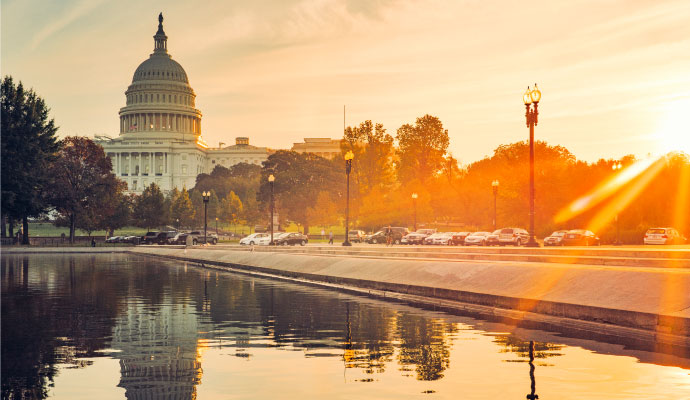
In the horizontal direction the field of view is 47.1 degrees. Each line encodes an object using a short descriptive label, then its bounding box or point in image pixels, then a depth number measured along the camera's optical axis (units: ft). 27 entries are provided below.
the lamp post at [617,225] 217.36
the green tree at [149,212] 410.93
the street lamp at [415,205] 304.34
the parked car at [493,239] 220.43
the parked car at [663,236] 192.95
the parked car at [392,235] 278.26
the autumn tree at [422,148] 363.35
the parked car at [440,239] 243.19
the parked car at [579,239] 195.62
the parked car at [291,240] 254.06
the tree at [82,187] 310.24
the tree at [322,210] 391.65
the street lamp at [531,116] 125.18
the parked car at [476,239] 226.17
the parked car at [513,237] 214.32
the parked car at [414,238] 256.11
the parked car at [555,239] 200.75
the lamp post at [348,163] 193.00
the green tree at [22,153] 257.34
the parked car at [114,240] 326.03
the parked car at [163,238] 318.45
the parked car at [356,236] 297.12
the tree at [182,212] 472.85
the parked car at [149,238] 318.12
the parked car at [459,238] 245.04
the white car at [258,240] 266.53
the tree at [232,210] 488.02
